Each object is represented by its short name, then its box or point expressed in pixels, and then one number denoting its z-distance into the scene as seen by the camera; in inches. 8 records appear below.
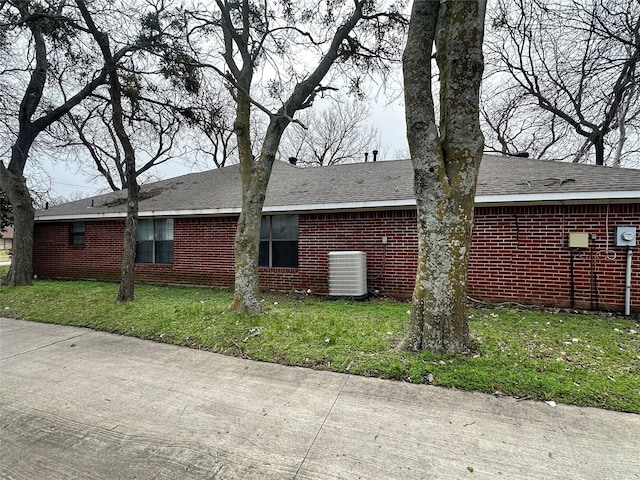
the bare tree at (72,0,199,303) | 276.1
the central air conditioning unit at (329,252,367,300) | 281.3
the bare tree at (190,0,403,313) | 227.9
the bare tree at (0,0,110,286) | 388.8
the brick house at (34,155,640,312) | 237.0
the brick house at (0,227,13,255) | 1729.8
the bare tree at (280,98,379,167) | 942.4
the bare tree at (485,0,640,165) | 403.5
